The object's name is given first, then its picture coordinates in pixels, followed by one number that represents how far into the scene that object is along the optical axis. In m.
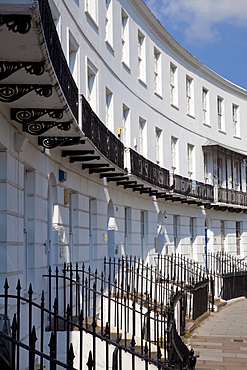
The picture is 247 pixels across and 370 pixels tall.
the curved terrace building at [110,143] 8.65
